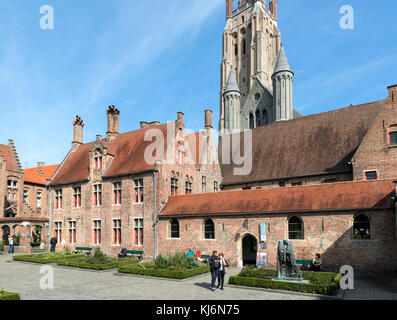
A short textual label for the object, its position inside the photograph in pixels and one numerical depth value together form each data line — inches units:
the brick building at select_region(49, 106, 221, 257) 1173.1
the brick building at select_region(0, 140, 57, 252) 1534.2
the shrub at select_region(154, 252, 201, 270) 824.4
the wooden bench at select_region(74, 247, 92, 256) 1269.4
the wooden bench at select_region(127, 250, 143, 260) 1112.3
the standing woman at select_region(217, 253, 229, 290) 647.1
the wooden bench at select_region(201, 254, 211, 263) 990.8
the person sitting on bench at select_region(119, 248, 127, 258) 1108.0
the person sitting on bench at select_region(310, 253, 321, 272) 784.4
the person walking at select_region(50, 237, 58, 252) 1305.4
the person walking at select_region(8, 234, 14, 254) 1418.6
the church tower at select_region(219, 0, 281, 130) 2866.6
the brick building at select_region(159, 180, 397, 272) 785.6
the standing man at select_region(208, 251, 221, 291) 642.8
